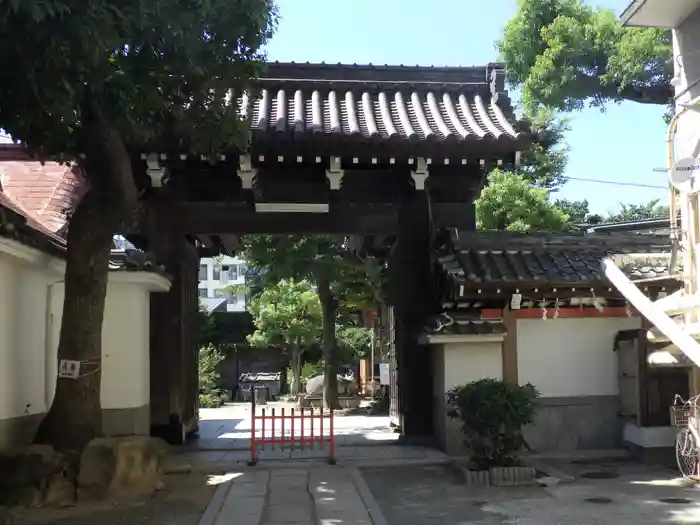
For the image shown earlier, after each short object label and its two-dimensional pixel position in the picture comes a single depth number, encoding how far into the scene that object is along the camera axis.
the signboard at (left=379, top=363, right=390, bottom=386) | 20.98
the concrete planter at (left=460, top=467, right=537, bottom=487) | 9.53
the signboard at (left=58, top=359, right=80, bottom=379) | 9.02
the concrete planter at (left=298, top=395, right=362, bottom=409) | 23.74
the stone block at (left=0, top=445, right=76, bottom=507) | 8.21
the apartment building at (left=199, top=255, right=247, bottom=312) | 57.75
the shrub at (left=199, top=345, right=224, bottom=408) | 27.23
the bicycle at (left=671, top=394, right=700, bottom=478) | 9.63
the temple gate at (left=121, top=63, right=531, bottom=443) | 11.77
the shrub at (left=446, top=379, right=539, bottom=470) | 9.49
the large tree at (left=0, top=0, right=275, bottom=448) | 6.23
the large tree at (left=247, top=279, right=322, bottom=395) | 28.67
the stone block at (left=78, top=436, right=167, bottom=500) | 8.57
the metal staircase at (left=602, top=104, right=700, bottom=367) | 9.58
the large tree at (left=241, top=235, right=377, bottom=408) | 19.53
